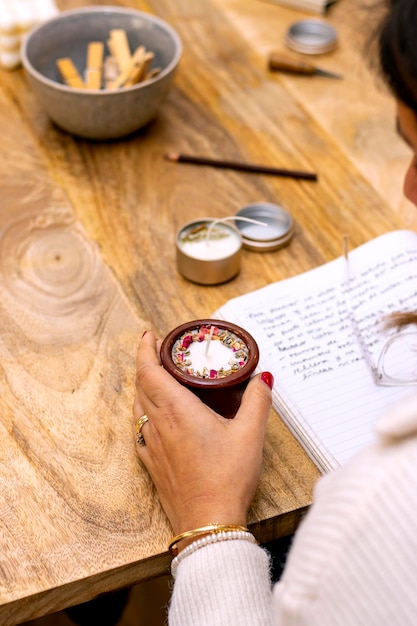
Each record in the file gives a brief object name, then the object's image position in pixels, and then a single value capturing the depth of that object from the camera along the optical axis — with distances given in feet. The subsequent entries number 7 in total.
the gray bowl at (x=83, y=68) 4.35
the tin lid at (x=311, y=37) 5.53
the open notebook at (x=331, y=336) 3.09
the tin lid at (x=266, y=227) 3.99
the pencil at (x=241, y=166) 4.46
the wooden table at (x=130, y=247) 2.81
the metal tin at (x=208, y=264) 3.71
